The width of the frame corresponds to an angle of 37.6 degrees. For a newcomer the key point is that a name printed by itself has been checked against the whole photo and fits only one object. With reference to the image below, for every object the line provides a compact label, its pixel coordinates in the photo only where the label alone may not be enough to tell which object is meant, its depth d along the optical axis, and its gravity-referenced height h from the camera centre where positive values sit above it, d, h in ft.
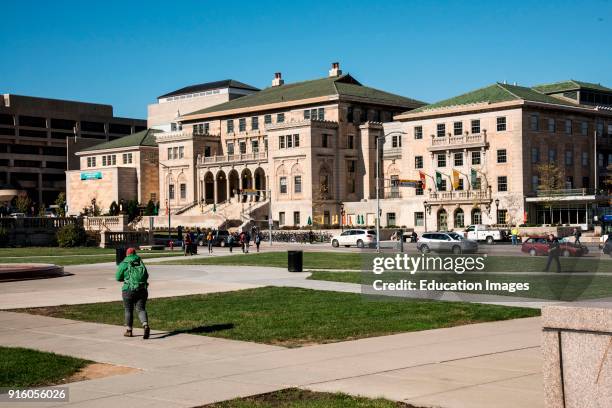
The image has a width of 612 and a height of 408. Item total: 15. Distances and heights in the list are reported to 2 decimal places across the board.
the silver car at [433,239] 176.43 -4.35
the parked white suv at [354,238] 249.34 -5.31
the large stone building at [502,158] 301.63 +20.78
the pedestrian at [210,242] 218.59 -5.09
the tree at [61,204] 439.63 +10.41
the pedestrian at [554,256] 107.55 -4.79
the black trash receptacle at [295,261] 132.16 -6.04
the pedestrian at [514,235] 228.43 -4.82
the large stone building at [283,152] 365.20 +29.62
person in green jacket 64.85 -4.73
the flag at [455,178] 303.81 +13.41
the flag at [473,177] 308.40 +13.92
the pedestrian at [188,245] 201.16 -5.23
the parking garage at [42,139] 543.80 +52.82
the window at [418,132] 333.62 +32.11
